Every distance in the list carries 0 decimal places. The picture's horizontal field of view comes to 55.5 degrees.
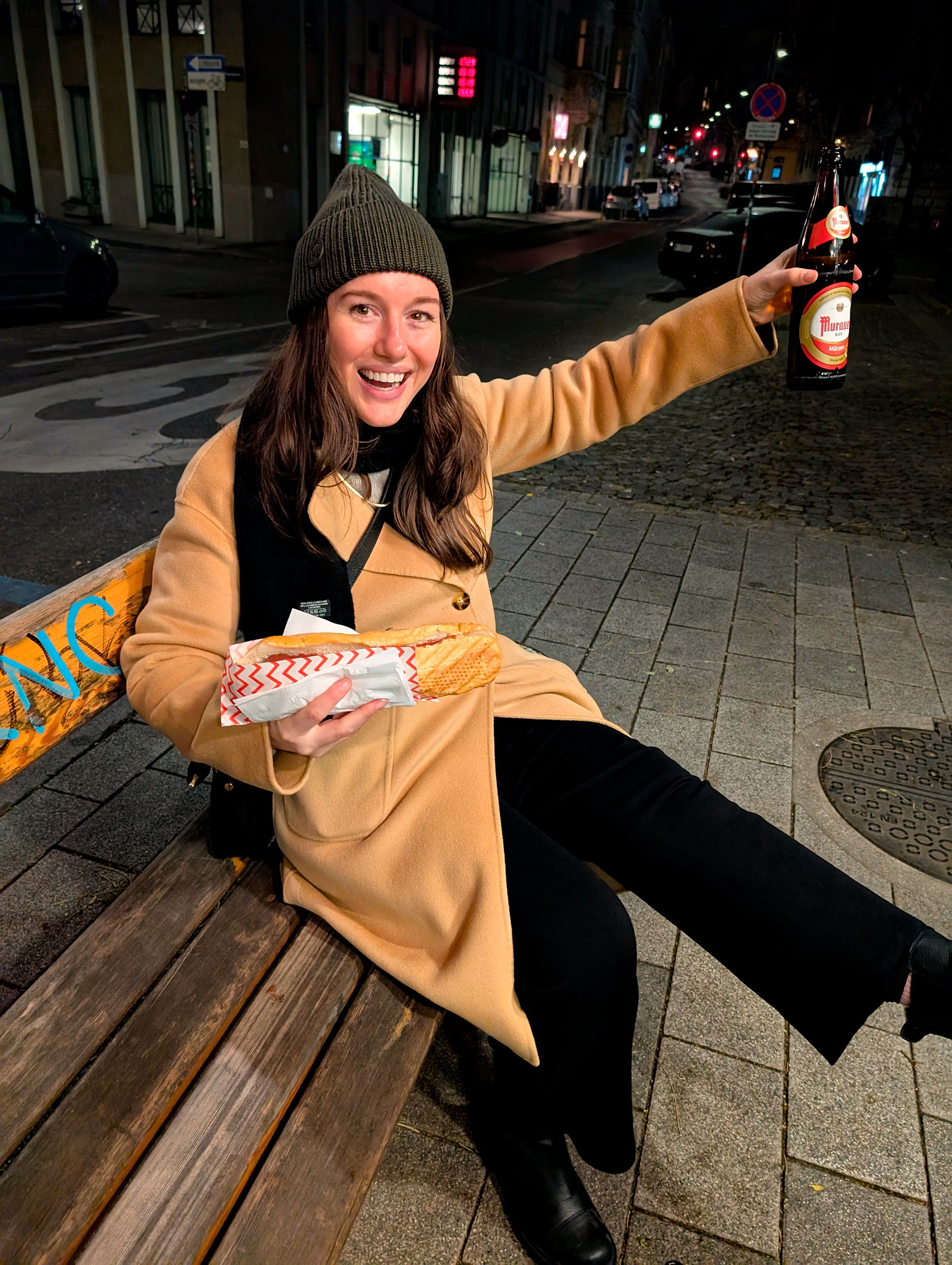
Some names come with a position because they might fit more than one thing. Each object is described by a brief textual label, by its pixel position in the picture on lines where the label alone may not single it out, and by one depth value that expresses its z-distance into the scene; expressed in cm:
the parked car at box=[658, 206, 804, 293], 1589
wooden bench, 142
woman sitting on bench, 183
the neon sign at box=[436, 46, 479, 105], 3312
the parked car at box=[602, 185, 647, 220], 4616
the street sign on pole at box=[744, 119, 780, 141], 1702
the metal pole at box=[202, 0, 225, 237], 2245
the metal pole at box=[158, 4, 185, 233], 2253
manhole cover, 313
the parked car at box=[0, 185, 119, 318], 1148
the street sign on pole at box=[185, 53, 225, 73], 2053
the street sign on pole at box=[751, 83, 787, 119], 1659
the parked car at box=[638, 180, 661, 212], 4831
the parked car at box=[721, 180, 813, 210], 1923
